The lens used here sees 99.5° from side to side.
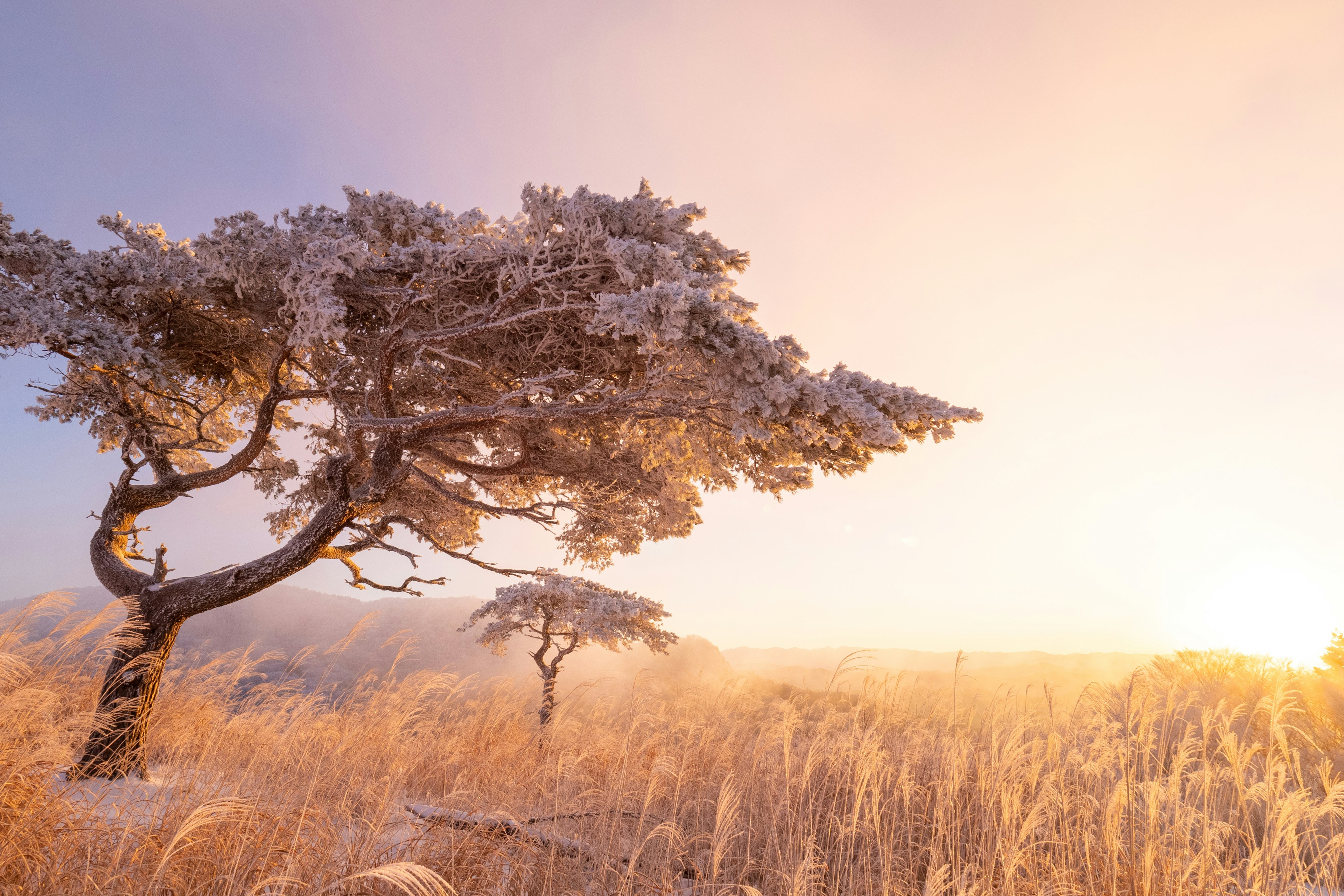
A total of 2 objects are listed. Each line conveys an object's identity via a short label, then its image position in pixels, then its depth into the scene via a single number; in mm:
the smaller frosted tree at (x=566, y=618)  11195
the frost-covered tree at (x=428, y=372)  5332
